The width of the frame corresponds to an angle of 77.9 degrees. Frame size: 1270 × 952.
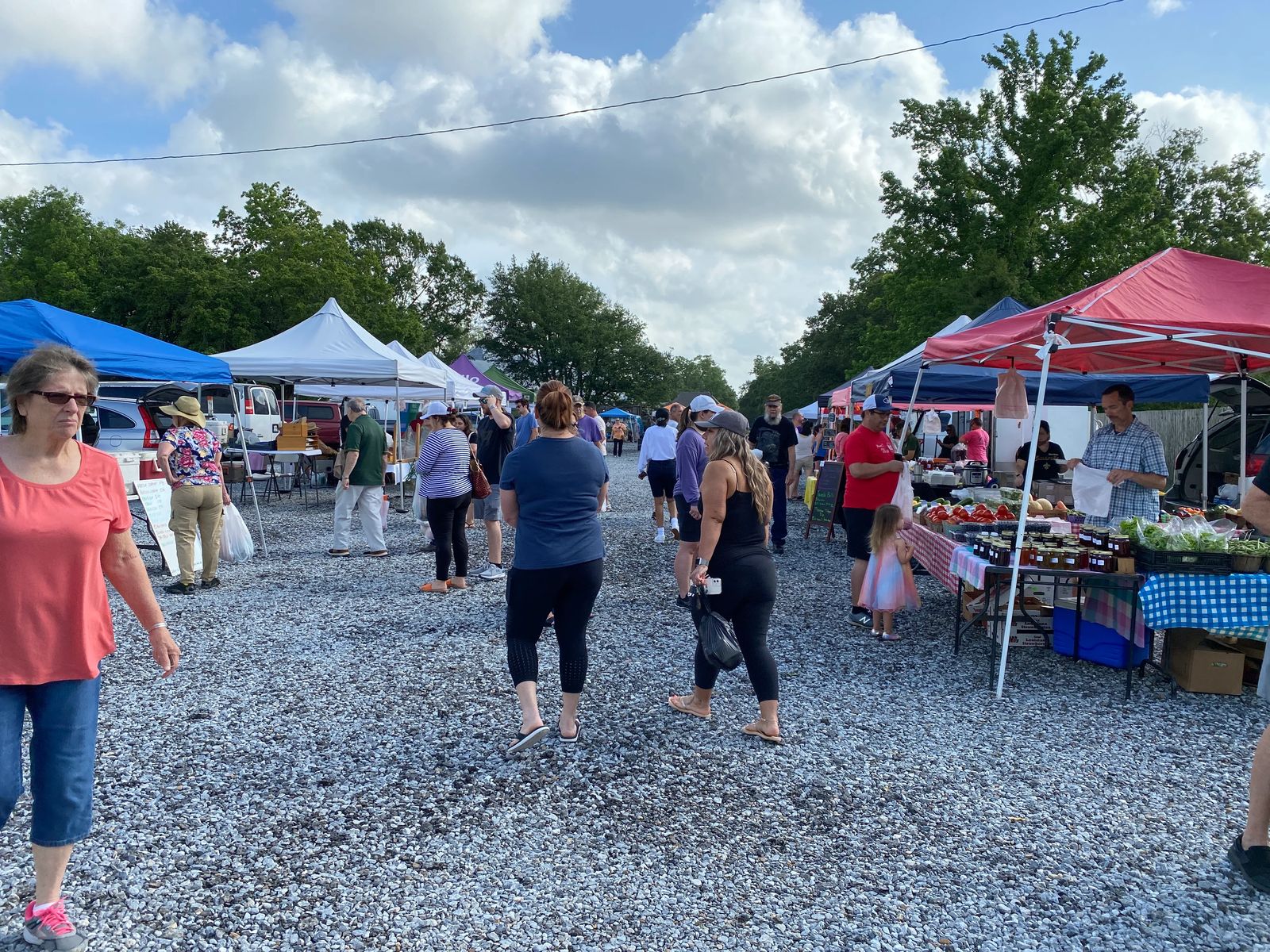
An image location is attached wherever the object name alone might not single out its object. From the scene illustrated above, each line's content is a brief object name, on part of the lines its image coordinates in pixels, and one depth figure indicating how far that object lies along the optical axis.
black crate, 4.85
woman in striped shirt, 7.59
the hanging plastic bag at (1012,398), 7.69
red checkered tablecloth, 6.31
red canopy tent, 4.94
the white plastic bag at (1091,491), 6.08
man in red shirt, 6.33
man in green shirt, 9.05
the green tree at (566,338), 52.47
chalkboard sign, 11.55
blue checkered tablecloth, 4.76
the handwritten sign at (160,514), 8.04
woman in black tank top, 4.11
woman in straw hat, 7.49
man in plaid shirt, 5.79
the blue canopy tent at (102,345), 7.38
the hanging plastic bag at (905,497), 6.44
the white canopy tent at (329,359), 11.72
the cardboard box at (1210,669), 5.06
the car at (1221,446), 11.29
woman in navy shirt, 3.89
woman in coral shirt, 2.27
